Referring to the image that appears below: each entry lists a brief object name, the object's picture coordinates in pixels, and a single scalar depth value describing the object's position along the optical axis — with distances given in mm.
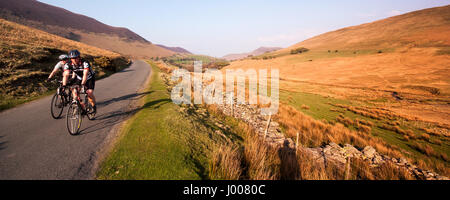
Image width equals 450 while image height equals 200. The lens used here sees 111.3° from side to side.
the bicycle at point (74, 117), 4617
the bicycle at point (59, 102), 5678
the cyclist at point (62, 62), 5348
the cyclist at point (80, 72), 5145
